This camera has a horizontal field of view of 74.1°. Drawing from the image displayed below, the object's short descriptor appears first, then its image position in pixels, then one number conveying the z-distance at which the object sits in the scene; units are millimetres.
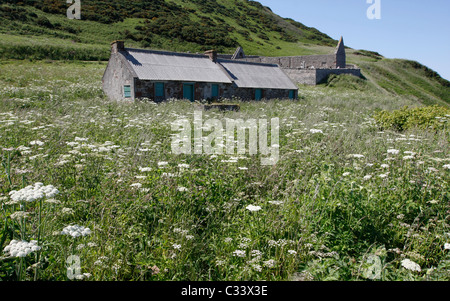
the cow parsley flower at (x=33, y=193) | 2701
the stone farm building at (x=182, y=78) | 21422
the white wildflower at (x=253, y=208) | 3630
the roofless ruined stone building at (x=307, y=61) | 46906
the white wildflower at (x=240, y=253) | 3204
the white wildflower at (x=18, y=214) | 2719
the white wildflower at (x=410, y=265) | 2897
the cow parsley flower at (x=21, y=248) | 2324
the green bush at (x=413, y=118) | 10320
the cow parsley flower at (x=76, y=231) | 2771
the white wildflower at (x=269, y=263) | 3137
